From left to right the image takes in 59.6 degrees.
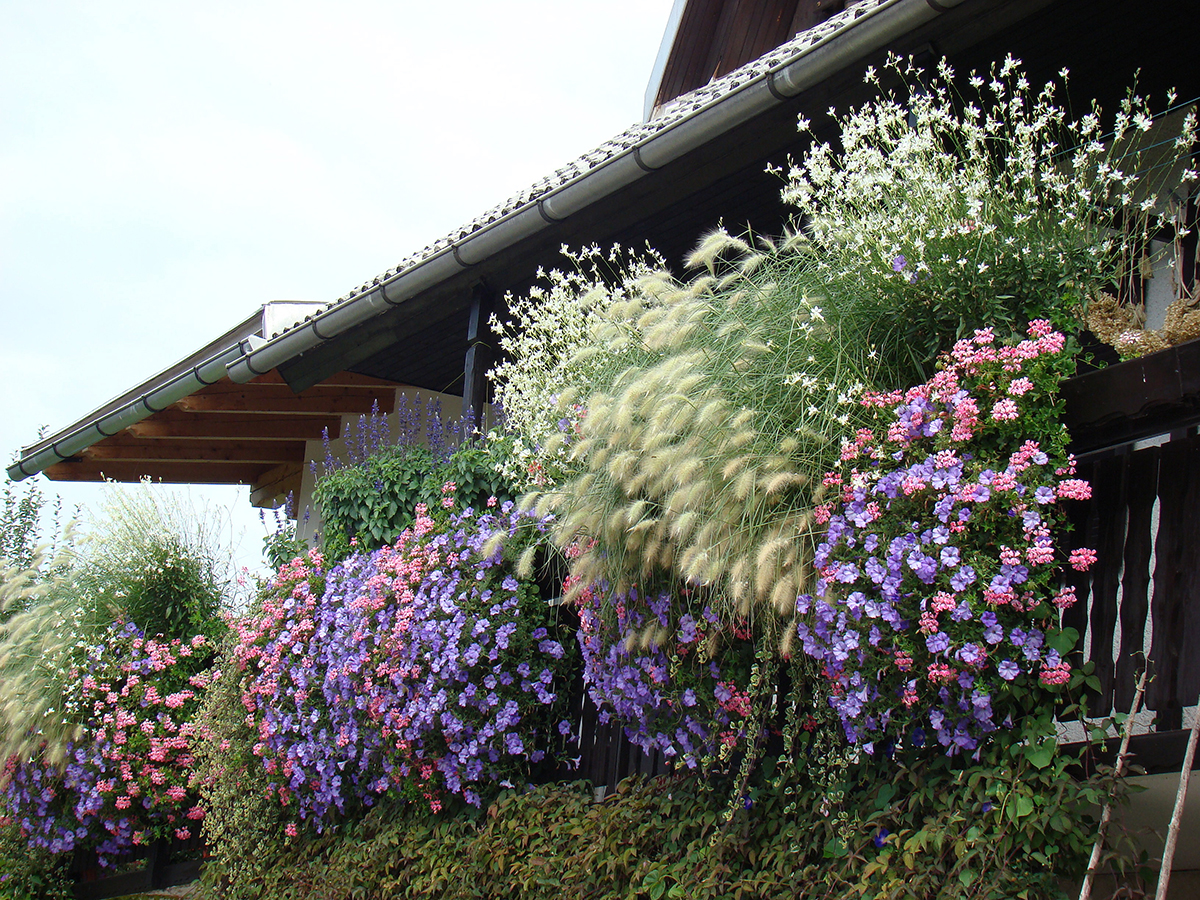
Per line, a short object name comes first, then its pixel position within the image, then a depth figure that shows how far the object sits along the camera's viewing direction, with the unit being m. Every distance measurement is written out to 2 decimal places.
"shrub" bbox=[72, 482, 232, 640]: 8.20
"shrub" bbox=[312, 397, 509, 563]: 5.87
